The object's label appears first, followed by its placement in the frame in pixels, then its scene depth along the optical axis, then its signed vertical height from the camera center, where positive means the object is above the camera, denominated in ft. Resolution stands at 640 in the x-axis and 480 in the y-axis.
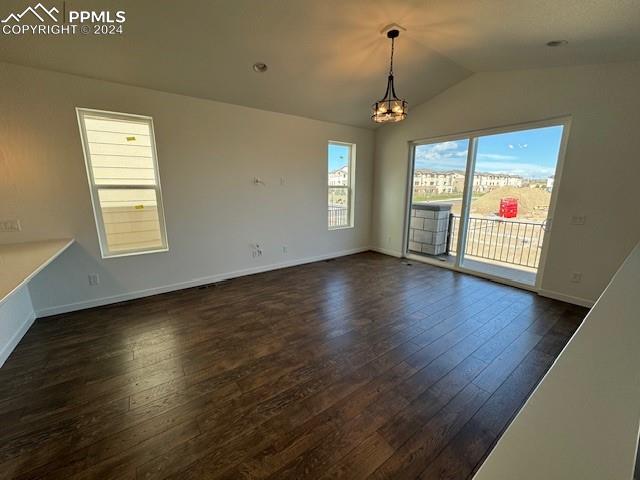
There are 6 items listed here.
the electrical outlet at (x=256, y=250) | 14.37 -3.41
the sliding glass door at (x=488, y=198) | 11.82 -0.58
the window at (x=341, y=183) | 17.06 +0.28
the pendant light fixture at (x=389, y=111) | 8.30 +2.41
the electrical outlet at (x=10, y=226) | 8.78 -1.30
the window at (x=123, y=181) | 10.10 +0.25
